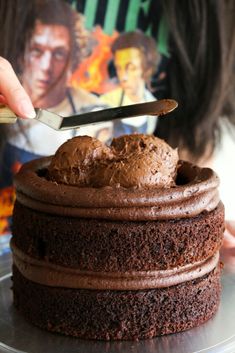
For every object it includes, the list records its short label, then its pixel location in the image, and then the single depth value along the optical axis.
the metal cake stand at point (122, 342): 0.47
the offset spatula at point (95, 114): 0.52
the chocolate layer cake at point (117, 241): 0.46
